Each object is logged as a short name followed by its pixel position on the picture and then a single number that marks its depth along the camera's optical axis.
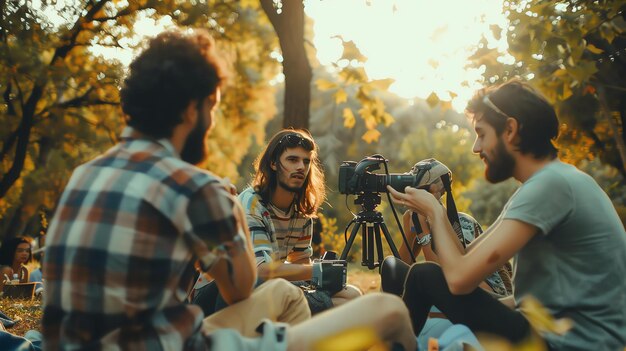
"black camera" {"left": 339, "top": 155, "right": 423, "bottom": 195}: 3.98
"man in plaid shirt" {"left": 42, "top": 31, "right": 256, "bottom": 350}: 1.86
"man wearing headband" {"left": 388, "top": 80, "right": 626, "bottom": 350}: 2.60
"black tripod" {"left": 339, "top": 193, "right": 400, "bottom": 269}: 4.16
